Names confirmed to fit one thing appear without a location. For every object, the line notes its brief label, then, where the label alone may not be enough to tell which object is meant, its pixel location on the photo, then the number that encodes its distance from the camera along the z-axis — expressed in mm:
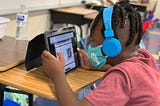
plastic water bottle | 2018
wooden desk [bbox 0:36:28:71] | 1308
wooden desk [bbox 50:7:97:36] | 3443
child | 989
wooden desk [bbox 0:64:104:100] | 1100
